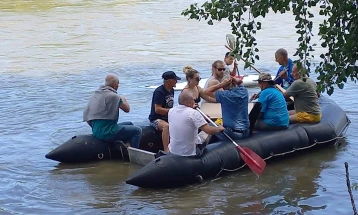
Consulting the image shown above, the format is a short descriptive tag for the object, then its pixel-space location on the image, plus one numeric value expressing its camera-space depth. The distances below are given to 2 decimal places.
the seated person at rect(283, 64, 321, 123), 9.84
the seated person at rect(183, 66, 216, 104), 9.61
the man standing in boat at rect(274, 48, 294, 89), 11.00
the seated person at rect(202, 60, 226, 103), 10.19
